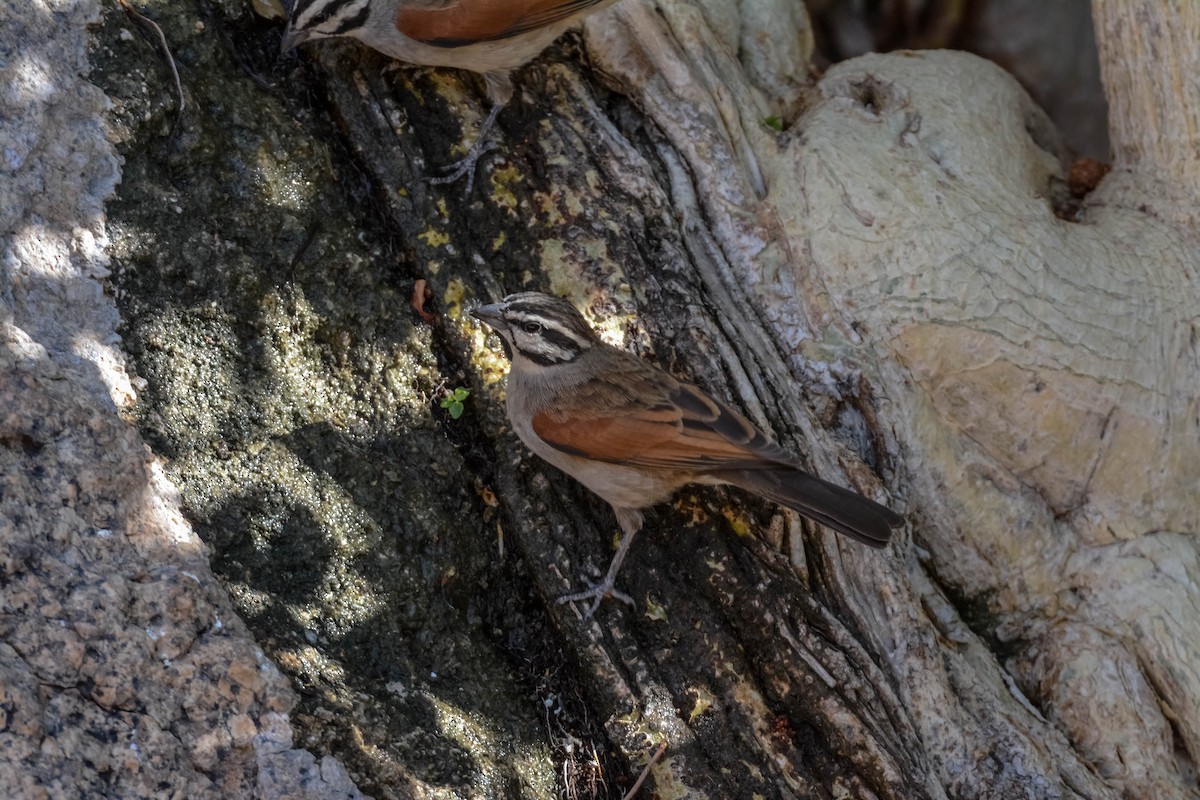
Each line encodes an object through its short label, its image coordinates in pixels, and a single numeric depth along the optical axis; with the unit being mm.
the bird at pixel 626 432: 9680
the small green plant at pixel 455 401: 10477
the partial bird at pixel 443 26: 10930
